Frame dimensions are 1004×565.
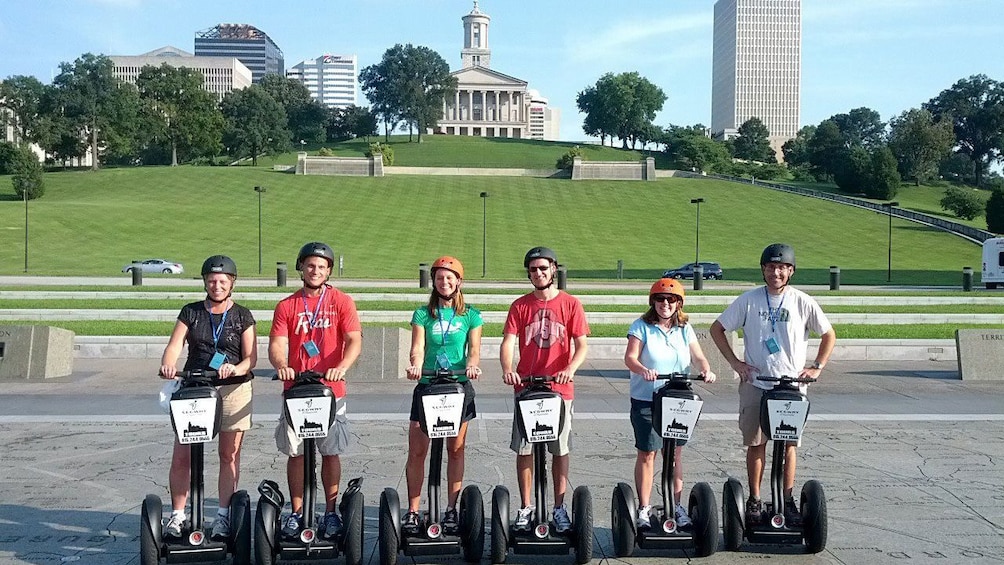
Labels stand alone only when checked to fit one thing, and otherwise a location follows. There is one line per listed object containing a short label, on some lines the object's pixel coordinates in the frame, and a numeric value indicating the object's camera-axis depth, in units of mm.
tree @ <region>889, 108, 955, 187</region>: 100688
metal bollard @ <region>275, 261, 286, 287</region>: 33406
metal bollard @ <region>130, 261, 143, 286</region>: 32562
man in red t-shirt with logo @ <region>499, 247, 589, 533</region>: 5805
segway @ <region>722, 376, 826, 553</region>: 5816
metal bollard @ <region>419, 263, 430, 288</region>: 32547
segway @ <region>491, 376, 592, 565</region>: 5625
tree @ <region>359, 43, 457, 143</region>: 129875
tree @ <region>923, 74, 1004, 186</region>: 117375
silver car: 45438
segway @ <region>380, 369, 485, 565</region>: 5586
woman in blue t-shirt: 5863
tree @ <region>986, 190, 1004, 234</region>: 67688
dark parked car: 46091
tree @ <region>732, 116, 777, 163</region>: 136875
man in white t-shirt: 6027
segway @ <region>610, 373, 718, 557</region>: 5695
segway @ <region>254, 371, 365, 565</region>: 5500
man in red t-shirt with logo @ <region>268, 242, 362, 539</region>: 5703
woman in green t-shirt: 5762
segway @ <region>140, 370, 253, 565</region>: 5449
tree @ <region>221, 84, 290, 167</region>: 109188
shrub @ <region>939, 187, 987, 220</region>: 77500
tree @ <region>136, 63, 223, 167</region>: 109000
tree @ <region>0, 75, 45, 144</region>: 102812
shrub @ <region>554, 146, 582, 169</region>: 94144
